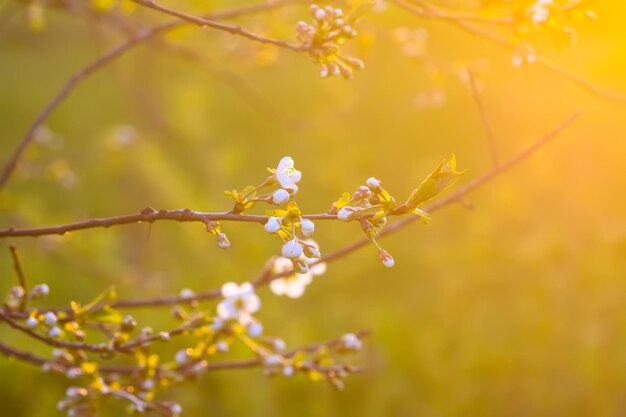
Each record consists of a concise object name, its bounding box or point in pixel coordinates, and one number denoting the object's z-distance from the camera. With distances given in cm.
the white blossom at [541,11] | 97
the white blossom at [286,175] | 88
